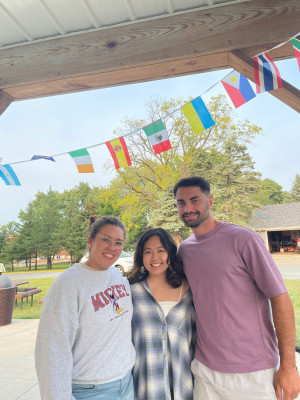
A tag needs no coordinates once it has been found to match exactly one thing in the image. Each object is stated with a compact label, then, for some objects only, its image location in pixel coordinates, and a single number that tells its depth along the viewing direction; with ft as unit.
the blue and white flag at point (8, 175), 9.73
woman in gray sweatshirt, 3.43
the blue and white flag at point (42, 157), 9.33
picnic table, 21.46
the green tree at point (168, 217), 46.29
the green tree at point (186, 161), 51.16
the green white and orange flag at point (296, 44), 5.23
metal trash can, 15.07
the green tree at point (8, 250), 92.22
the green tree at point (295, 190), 118.40
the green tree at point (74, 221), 84.02
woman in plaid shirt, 4.56
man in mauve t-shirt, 4.17
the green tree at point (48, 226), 91.81
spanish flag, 8.89
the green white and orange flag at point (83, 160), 8.93
